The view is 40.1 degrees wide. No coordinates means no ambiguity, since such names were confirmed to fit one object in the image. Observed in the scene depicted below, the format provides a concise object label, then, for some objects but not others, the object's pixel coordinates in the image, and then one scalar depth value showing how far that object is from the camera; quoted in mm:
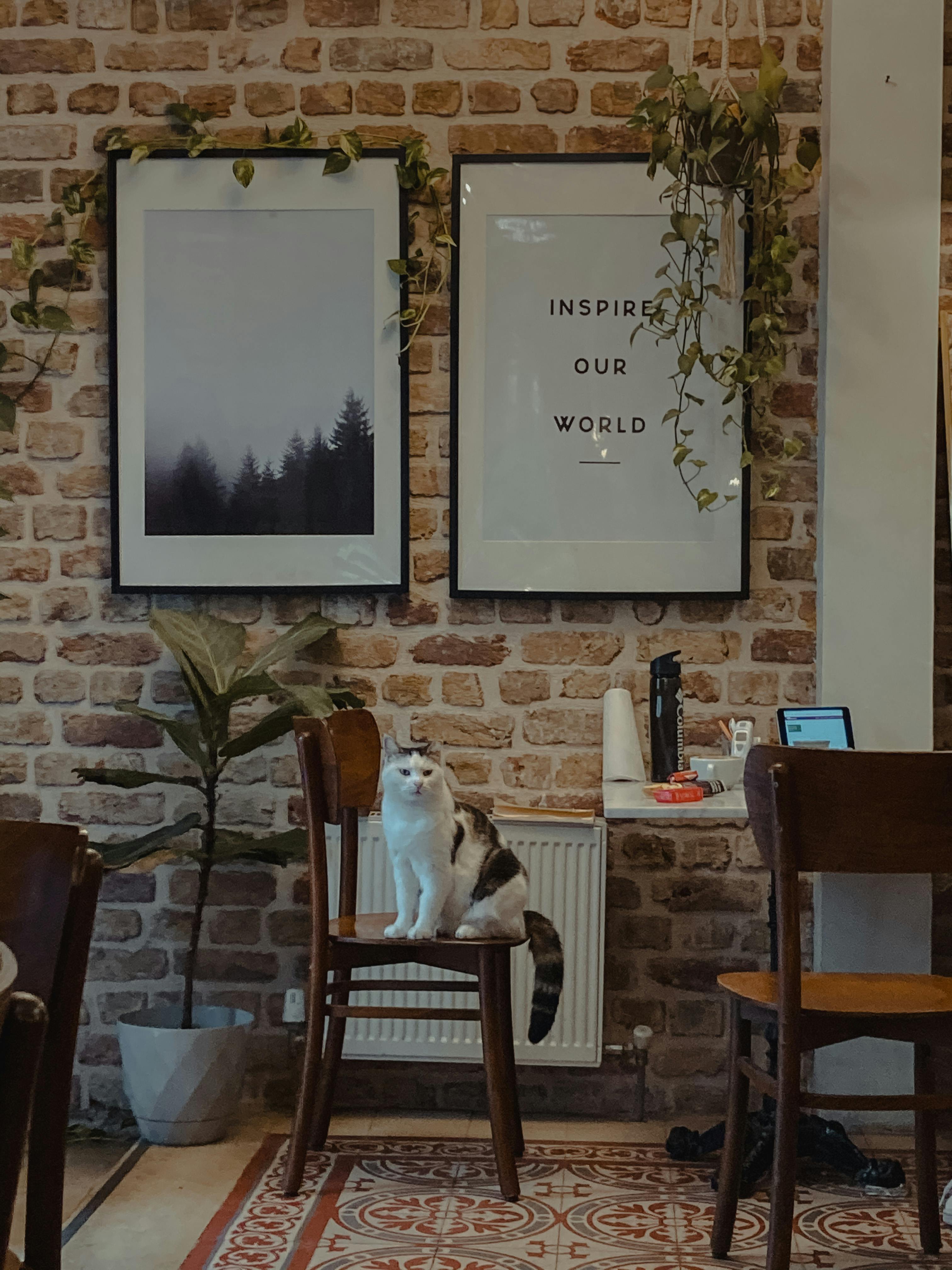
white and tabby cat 2715
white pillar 3232
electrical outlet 3396
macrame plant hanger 3203
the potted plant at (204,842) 3105
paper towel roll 3127
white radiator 3275
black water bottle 3180
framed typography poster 3412
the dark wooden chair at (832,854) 2113
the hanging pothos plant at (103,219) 3408
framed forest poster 3465
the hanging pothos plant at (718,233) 3107
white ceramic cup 2965
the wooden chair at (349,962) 2748
